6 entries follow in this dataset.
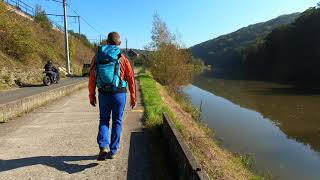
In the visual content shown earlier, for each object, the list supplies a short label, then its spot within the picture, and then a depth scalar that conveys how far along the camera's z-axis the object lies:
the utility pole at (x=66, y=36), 18.91
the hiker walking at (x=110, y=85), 2.91
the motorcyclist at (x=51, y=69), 12.15
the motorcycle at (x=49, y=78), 11.74
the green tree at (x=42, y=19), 25.44
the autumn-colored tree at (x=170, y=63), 18.42
